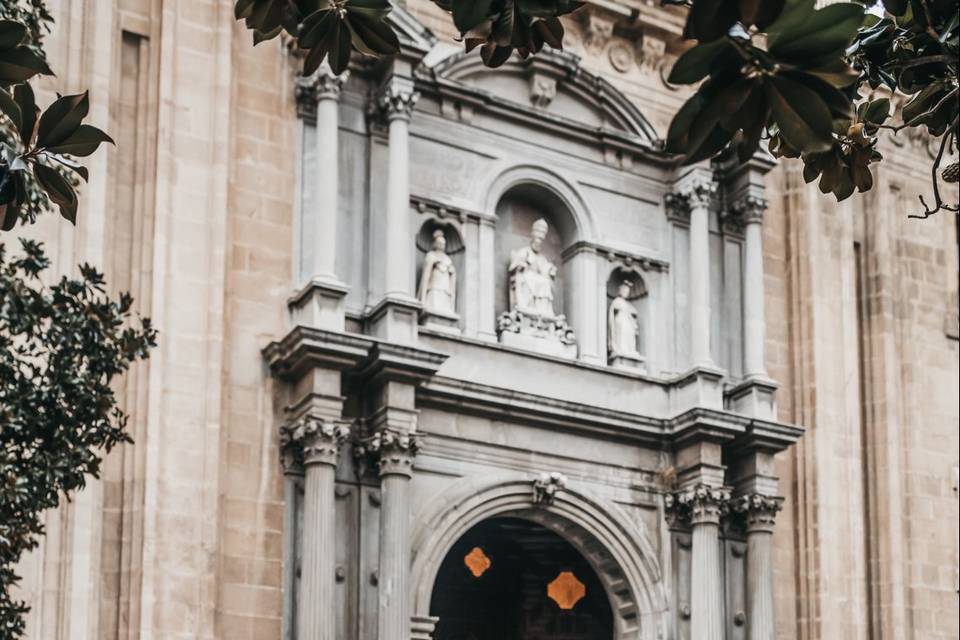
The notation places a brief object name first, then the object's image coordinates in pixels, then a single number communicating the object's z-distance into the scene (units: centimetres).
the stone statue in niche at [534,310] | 2102
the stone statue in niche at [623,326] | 2178
